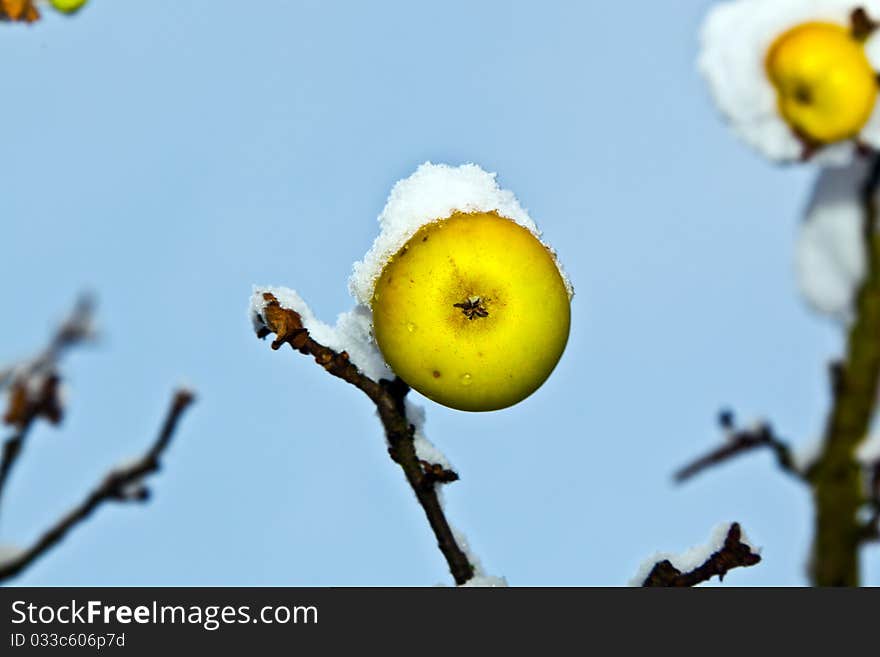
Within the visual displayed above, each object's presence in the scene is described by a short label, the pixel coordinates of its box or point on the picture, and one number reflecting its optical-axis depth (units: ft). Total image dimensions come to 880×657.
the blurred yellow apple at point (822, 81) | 9.05
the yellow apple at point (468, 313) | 14.82
